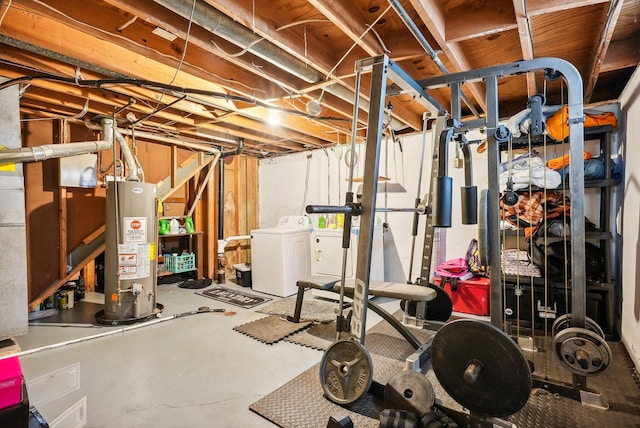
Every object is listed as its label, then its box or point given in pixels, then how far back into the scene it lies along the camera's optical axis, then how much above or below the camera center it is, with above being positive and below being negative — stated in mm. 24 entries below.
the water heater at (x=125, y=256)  3174 -430
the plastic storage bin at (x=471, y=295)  3188 -884
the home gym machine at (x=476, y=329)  1351 -565
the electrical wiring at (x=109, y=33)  1747 +1161
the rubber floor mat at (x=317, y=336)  2674 -1139
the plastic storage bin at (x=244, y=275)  4754 -967
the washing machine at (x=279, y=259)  4223 -656
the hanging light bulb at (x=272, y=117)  3584 +1104
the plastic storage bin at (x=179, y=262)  4723 -755
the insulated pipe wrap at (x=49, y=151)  2609 +579
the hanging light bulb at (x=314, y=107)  2891 +998
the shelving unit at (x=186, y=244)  5012 -503
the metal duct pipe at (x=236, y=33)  1689 +1109
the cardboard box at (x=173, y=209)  4895 +74
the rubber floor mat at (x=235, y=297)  3895 -1132
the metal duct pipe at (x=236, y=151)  4746 +973
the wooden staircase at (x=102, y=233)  3569 -240
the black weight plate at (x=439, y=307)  2793 -876
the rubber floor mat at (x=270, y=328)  2807 -1124
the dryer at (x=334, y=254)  3988 -562
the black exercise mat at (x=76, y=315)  3221 -1106
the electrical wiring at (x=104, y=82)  2313 +1001
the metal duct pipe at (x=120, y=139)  3332 +811
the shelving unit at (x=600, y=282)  2643 -654
